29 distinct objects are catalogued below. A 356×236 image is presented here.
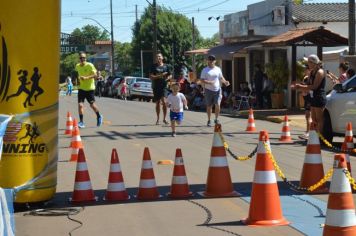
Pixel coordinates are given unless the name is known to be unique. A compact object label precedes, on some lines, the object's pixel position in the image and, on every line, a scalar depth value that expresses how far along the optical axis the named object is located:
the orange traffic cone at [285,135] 15.56
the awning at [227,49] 34.16
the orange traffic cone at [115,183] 8.57
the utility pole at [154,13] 47.35
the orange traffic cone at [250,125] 17.88
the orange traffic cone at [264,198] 7.02
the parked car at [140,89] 45.09
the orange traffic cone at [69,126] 17.06
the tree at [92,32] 169.81
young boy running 15.80
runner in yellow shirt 17.44
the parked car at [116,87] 49.87
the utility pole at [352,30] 20.84
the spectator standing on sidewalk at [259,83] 27.98
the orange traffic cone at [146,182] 8.64
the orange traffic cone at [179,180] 8.71
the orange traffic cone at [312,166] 8.77
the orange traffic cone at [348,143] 9.88
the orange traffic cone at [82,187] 8.56
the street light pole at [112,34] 72.38
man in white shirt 18.12
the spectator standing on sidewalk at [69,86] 61.72
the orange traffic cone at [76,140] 12.65
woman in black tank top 14.04
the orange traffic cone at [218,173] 8.52
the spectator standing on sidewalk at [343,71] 18.44
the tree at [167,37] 79.75
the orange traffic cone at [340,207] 5.42
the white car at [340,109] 13.94
